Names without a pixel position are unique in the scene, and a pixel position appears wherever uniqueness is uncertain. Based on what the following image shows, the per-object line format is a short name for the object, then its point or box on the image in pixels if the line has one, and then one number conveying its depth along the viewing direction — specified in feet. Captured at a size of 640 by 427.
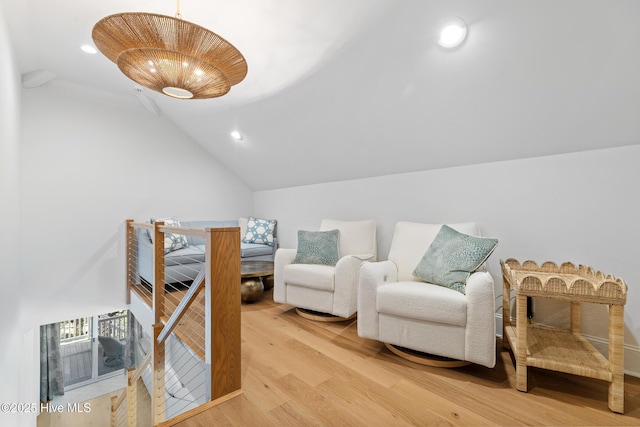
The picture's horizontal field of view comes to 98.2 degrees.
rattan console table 4.32
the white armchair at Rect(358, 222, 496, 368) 5.10
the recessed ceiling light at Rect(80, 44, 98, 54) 8.39
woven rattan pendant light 4.32
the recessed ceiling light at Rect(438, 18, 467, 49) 5.18
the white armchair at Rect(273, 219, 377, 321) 7.58
